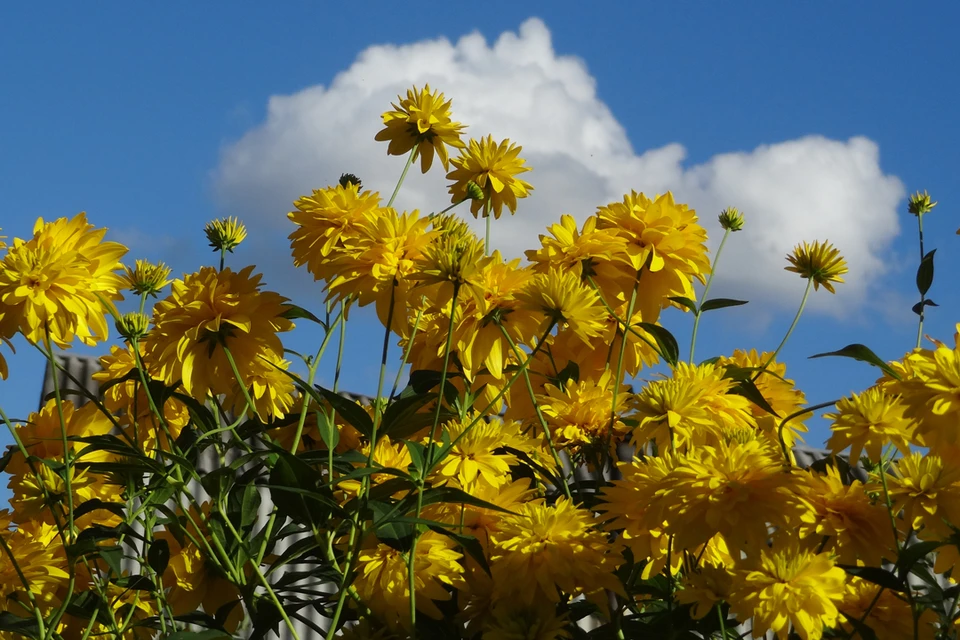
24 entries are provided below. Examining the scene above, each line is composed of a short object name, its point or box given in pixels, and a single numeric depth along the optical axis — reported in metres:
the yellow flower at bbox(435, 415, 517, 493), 2.04
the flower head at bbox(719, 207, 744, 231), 2.39
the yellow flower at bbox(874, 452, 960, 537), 2.01
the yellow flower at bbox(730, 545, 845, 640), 1.97
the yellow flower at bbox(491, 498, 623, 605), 2.01
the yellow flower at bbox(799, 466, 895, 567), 2.04
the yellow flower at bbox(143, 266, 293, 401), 2.07
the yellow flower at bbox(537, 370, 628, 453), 2.14
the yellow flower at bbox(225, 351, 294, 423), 2.12
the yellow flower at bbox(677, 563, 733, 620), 1.98
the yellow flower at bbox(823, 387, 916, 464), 2.04
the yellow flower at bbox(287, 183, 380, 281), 2.11
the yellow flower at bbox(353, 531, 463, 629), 2.02
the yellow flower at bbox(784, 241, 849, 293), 2.20
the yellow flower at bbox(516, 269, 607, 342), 2.00
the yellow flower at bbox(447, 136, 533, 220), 2.22
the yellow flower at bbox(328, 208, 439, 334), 2.04
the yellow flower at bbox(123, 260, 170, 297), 2.32
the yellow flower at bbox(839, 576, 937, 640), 2.10
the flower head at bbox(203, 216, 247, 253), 2.27
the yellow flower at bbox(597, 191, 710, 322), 2.11
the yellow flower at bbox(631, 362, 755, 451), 2.04
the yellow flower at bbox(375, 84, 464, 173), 2.23
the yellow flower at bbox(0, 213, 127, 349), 2.04
